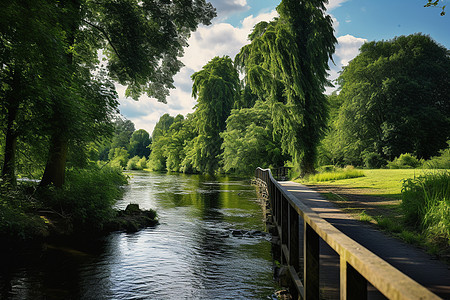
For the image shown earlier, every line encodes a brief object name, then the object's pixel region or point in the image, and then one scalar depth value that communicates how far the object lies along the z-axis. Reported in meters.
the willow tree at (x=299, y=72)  23.33
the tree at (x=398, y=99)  34.53
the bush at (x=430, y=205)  5.99
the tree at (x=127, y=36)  12.47
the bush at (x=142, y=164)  81.27
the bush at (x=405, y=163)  27.83
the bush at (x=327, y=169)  27.44
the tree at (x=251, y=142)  36.84
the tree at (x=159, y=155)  71.94
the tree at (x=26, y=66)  8.21
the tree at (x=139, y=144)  110.00
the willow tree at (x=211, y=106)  52.72
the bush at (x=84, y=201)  11.15
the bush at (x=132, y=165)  79.94
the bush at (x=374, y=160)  36.34
